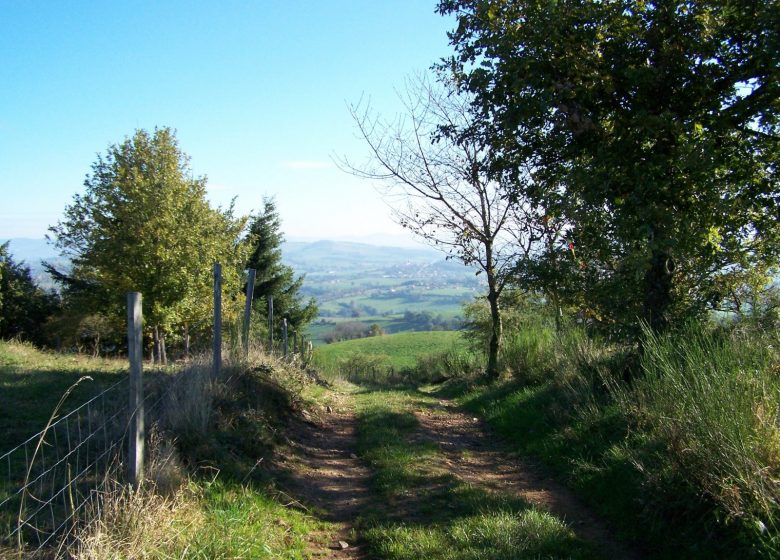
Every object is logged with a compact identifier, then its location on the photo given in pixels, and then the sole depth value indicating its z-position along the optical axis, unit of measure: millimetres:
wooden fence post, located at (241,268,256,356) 9859
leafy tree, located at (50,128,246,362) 18422
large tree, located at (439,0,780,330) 6262
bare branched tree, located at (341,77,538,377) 14910
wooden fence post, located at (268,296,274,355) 12144
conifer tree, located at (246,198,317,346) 38781
